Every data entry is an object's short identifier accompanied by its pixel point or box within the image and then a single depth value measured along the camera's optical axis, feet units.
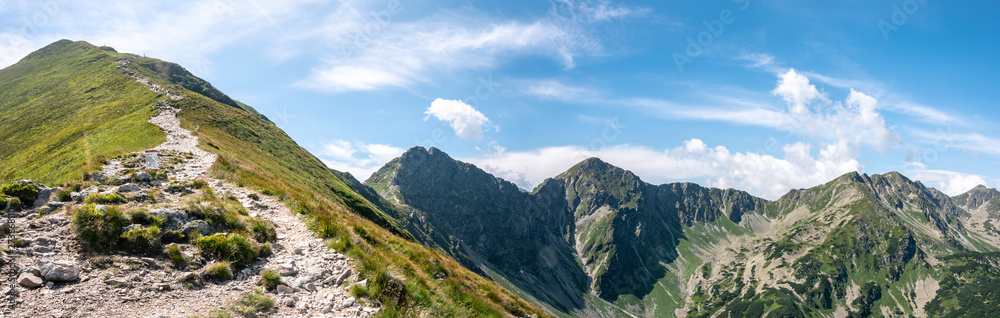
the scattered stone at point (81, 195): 53.97
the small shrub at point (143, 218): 46.82
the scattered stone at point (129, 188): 62.61
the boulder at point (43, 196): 50.28
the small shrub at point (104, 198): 53.02
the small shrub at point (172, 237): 46.34
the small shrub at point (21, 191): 49.75
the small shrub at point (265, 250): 49.80
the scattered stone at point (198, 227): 49.49
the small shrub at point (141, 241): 42.34
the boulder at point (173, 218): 49.64
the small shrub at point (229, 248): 45.52
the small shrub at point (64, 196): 52.85
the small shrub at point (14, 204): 46.68
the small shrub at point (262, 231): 54.24
